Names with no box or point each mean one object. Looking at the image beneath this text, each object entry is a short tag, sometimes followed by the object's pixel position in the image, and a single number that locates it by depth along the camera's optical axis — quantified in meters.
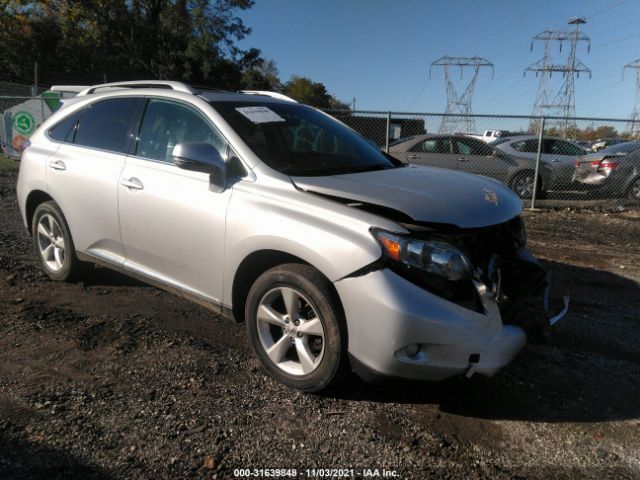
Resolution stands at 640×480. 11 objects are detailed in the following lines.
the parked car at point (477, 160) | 11.27
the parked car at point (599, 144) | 15.04
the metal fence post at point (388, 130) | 10.56
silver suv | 2.71
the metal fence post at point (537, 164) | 10.00
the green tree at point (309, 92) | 54.99
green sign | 14.64
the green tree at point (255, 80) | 36.55
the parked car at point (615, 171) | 10.65
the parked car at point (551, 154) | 11.44
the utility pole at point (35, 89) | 17.00
